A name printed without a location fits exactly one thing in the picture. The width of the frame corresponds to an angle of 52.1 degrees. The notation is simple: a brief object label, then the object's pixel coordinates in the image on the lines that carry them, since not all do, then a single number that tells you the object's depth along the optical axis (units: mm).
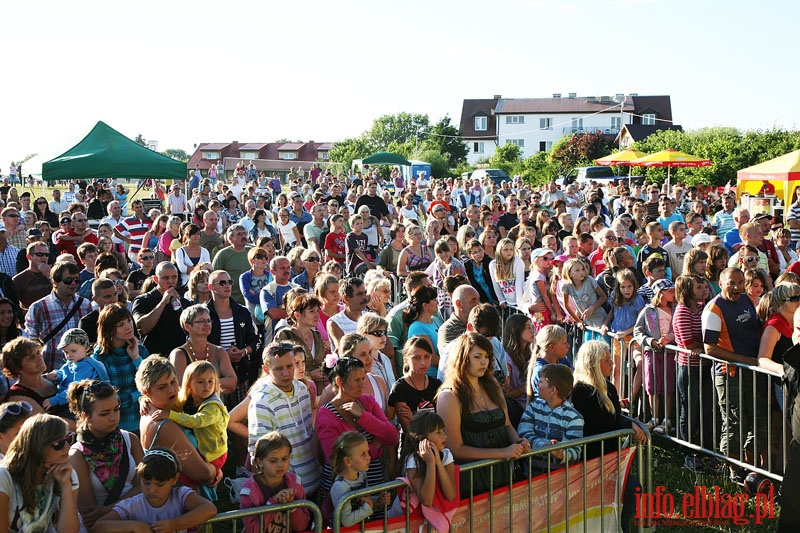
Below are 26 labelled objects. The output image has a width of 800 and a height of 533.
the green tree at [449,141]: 88062
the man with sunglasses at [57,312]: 6883
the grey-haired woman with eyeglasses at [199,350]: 6057
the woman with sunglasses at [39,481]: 3771
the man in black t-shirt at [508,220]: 14536
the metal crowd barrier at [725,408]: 6301
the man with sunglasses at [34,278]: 8453
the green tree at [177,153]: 126106
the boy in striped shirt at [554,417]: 5199
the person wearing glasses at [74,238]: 11375
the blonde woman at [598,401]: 5422
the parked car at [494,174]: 46694
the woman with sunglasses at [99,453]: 4328
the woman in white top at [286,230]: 13961
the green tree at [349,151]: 84250
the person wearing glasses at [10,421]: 4195
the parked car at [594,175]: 40950
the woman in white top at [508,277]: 9594
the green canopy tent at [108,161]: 13531
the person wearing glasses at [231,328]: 7023
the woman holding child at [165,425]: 4656
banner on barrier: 4695
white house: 96375
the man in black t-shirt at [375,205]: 16031
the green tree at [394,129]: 117562
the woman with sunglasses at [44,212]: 16047
